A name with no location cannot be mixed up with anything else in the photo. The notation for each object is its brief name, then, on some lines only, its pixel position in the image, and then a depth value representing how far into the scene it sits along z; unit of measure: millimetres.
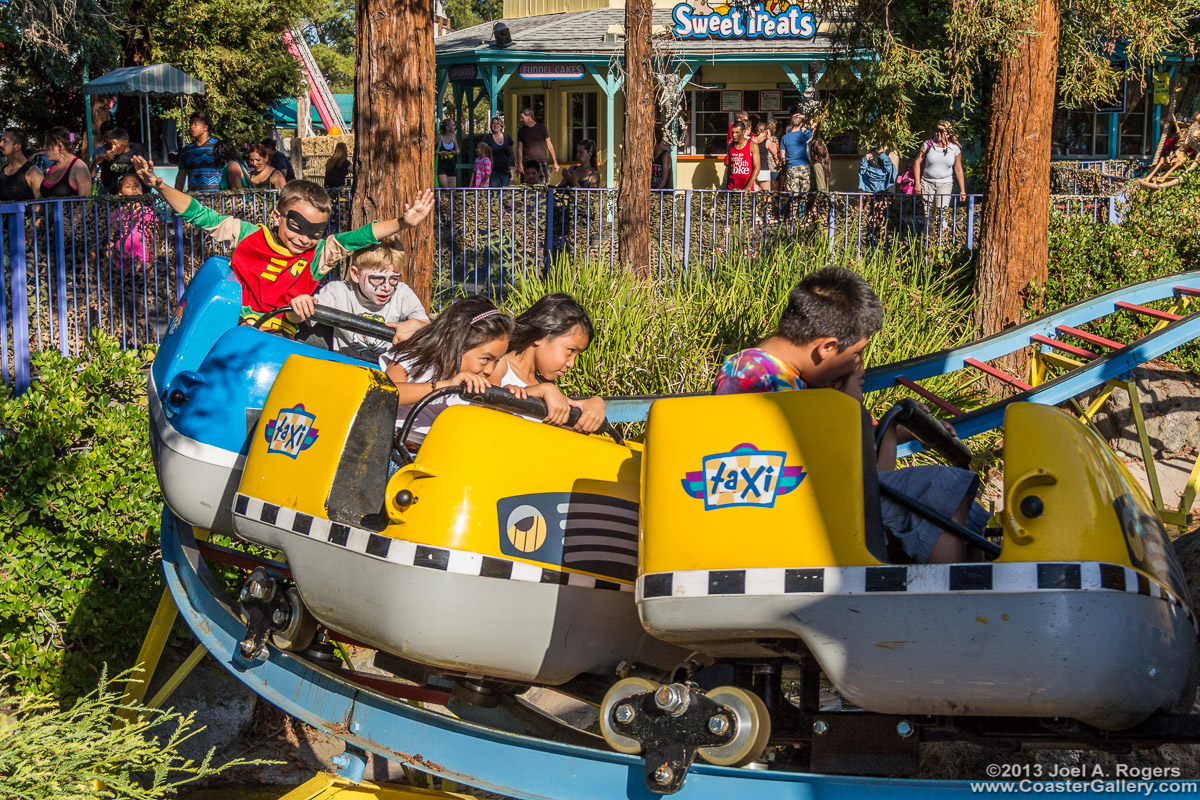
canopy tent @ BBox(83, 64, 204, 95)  19062
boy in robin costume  4730
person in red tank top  15805
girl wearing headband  3789
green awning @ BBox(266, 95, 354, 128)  25777
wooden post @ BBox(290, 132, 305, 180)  29648
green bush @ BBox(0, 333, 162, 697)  4191
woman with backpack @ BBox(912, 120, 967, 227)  12977
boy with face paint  4949
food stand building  19969
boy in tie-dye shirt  3088
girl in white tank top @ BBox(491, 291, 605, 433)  4023
